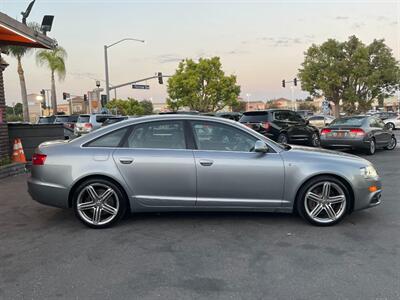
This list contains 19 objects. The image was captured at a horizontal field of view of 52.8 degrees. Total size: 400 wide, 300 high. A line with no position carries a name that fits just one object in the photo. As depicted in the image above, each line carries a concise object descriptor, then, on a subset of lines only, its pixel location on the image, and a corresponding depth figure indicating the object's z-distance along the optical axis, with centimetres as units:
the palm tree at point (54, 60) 3997
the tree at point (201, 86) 5272
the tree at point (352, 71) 3838
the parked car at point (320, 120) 3428
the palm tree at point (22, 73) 3179
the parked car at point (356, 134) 1291
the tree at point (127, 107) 7064
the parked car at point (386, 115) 3969
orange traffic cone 1088
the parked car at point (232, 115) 2214
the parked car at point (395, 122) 3152
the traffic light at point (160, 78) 4172
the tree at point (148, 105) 10450
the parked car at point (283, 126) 1557
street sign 4081
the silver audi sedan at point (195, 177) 526
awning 858
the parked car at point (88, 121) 1995
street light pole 3519
